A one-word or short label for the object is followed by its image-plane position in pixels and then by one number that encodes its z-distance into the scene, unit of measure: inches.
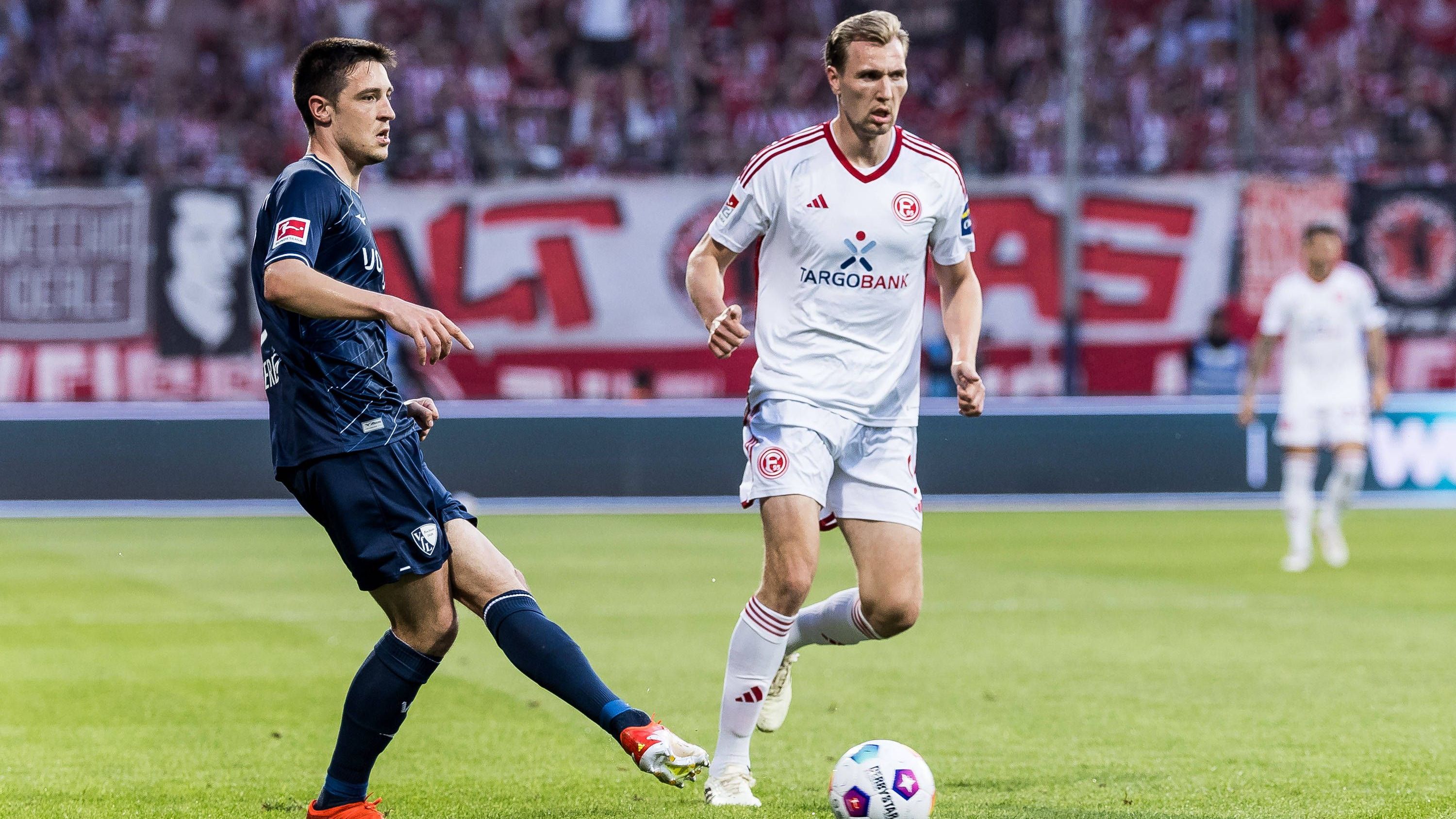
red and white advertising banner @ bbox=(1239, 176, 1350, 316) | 1531.7
